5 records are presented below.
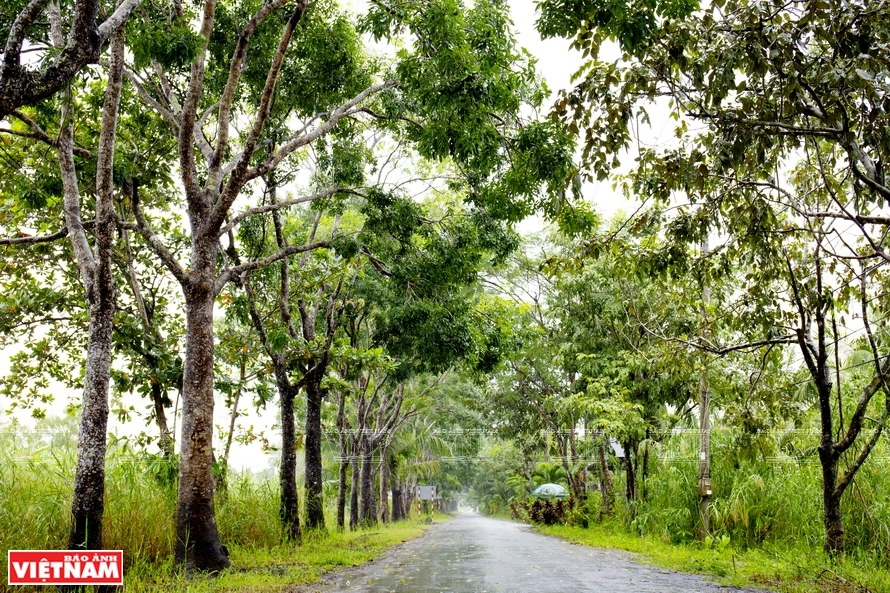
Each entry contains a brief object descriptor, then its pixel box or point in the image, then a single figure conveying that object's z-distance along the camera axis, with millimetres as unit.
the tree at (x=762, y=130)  4379
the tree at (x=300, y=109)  7625
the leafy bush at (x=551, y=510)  23391
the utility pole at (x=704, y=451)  12750
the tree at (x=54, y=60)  4059
